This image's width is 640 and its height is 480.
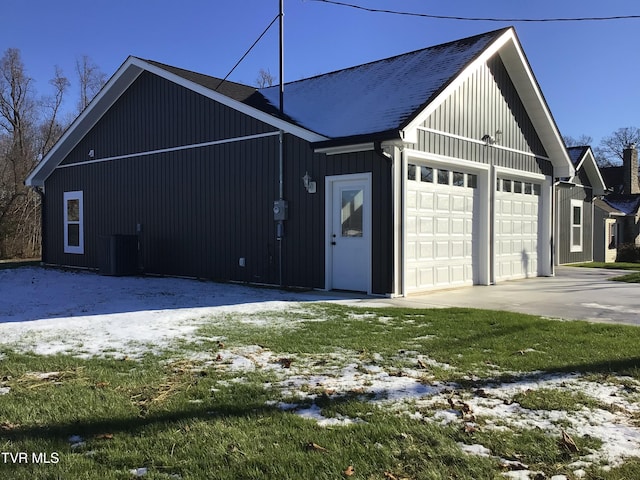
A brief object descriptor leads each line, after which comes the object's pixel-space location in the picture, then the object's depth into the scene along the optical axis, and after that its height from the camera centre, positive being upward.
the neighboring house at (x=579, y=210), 19.69 +1.11
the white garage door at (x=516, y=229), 12.62 +0.26
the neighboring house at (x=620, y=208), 23.73 +1.51
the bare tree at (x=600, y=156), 57.22 +8.78
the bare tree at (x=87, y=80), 35.66 +10.33
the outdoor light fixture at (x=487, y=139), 11.87 +2.16
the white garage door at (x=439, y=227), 10.08 +0.23
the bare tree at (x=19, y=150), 24.11 +4.78
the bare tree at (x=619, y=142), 56.75 +10.12
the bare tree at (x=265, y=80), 33.02 +9.57
